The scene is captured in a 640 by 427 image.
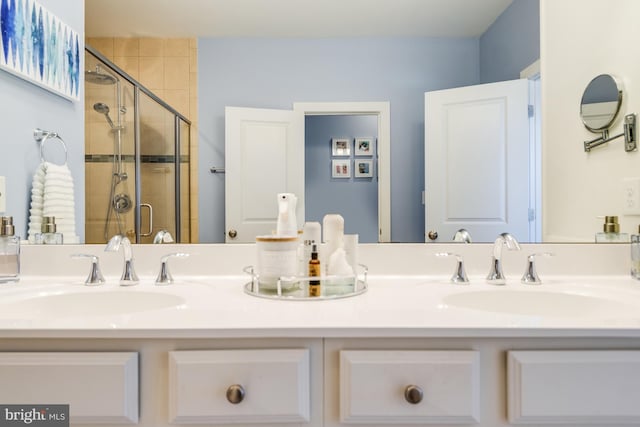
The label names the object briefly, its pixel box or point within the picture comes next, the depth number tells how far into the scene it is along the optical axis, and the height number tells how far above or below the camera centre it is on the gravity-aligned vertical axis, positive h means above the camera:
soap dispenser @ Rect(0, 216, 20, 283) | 1.02 -0.11
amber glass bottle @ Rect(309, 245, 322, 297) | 0.86 -0.15
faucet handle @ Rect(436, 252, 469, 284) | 1.04 -0.18
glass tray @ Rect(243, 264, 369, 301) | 0.84 -0.19
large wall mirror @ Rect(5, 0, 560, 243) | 1.14 +0.45
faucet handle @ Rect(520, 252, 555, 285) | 1.04 -0.18
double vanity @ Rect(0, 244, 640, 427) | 0.62 -0.27
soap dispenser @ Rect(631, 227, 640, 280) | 1.04 -0.13
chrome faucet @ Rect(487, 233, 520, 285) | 1.03 -0.15
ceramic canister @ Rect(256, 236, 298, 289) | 0.90 -0.12
